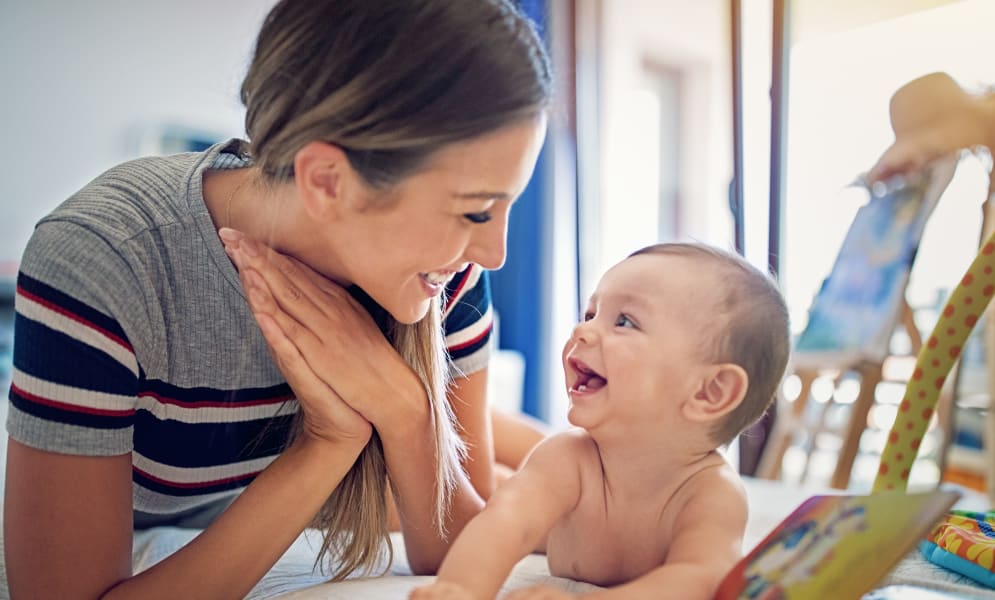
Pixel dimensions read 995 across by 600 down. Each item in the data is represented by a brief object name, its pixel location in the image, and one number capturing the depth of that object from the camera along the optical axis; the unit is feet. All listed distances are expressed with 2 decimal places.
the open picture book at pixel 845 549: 1.94
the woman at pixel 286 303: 2.73
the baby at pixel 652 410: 2.93
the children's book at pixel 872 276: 7.26
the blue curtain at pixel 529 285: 12.39
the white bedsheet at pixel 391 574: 2.97
